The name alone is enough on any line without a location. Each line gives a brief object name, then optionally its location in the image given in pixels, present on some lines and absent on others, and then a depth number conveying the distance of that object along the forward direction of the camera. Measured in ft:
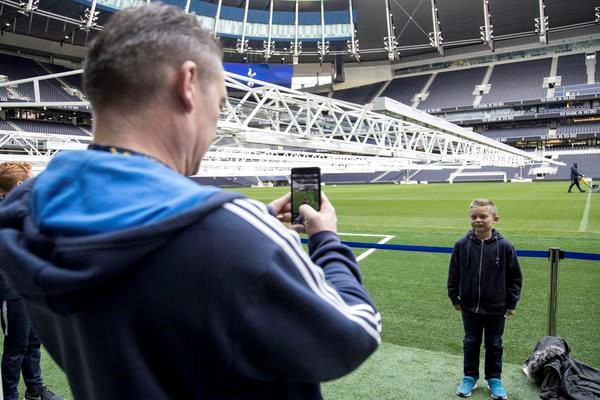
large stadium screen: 164.55
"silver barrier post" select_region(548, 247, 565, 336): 12.35
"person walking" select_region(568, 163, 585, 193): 71.20
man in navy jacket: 2.45
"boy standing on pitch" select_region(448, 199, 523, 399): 11.13
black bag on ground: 10.42
